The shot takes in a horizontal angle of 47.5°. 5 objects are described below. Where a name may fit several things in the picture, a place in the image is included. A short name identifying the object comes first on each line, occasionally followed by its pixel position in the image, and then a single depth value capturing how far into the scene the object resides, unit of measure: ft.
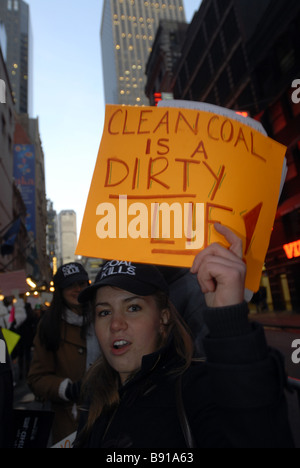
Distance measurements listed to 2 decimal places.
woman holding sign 3.45
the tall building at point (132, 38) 493.36
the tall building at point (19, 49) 454.40
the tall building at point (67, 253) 607.12
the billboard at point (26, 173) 125.70
